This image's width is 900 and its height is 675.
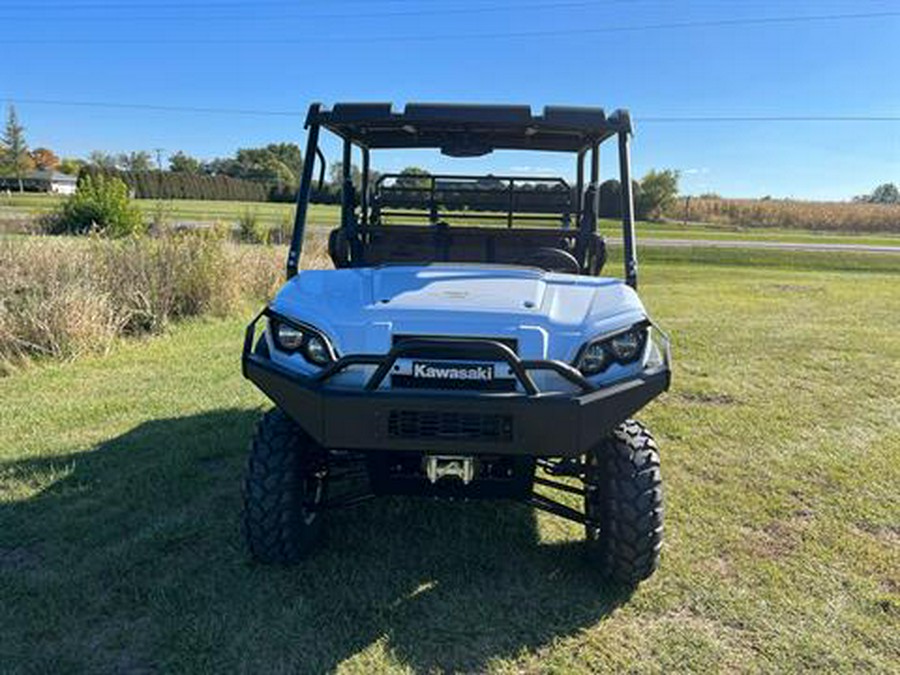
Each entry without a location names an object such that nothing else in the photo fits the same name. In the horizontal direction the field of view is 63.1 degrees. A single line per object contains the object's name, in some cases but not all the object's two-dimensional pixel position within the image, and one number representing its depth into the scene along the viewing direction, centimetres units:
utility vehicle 242
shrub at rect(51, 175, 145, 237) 1413
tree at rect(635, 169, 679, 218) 4288
